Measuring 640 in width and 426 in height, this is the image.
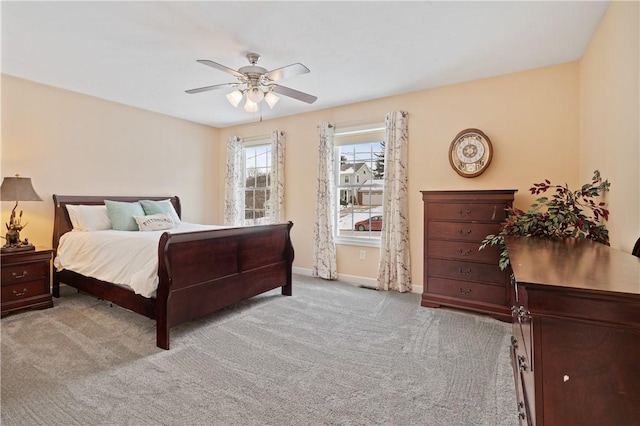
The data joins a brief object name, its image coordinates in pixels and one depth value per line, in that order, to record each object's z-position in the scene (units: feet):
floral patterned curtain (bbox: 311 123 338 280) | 14.82
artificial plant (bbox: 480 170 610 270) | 6.93
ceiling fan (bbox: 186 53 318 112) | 8.33
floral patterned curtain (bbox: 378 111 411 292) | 12.85
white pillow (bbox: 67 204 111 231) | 12.17
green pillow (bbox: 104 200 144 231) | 12.59
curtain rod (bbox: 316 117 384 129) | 13.78
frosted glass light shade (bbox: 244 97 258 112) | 9.76
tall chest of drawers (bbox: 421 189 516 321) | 9.82
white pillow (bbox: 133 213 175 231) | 12.67
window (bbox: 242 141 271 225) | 18.11
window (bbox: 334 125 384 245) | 14.30
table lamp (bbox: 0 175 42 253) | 10.23
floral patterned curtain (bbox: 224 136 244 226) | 18.49
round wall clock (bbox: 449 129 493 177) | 11.20
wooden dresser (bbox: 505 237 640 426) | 2.50
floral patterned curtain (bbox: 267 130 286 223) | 16.42
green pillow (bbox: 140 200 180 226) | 14.12
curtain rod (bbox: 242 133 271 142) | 17.46
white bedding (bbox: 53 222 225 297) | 8.21
